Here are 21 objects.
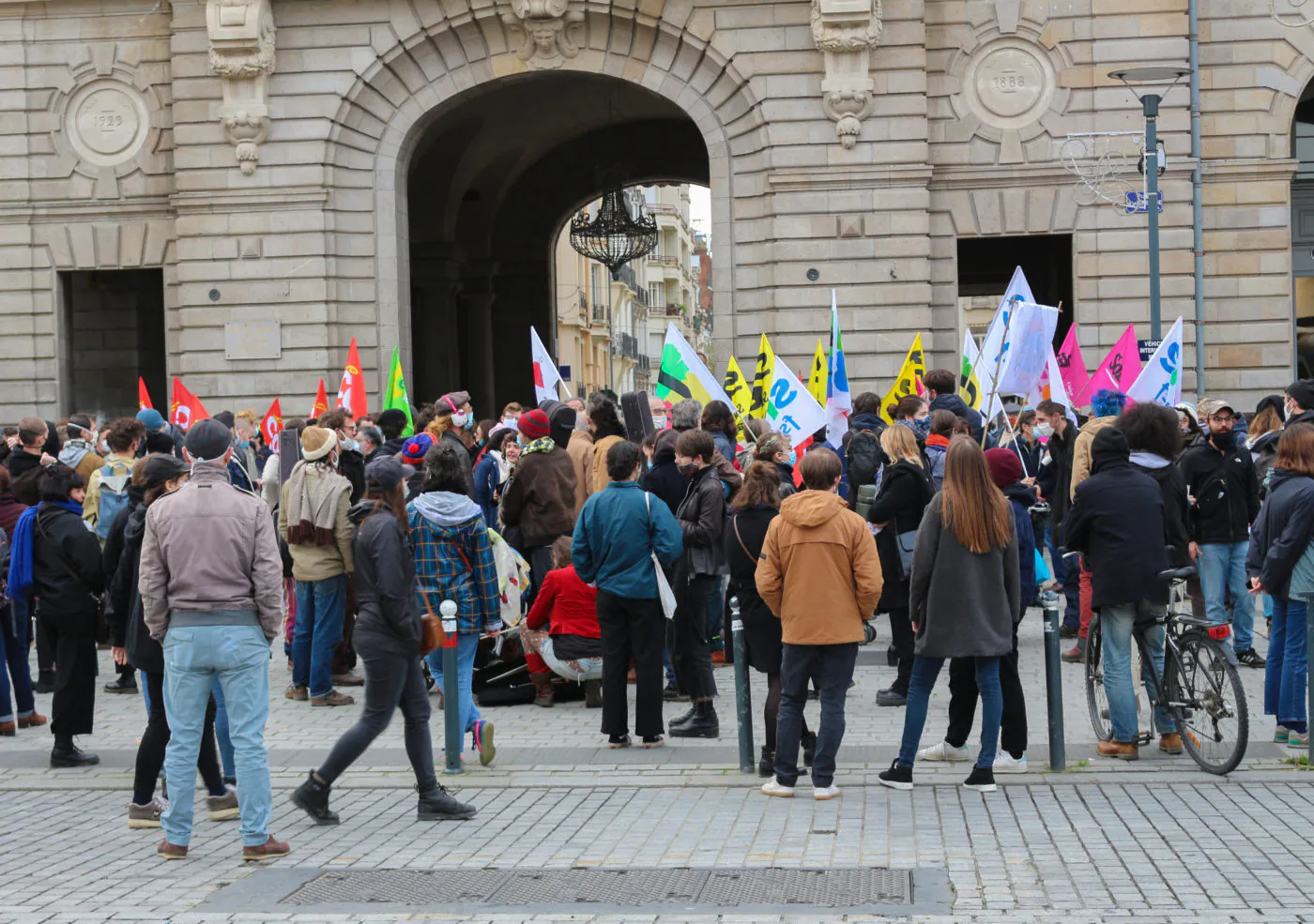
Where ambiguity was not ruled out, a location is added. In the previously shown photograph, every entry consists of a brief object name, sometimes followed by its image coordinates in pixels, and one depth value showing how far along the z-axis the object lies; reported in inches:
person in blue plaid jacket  398.0
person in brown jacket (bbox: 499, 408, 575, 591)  494.6
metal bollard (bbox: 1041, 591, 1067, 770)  376.8
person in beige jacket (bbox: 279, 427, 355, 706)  479.5
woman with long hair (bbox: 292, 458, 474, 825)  340.5
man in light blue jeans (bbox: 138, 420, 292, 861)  318.7
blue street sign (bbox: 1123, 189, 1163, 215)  854.5
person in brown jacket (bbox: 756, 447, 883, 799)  358.3
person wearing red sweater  468.1
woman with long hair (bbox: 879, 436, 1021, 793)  359.9
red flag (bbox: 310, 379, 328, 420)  796.6
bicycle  367.2
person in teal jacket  413.1
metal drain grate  286.5
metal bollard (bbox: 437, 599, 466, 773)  393.7
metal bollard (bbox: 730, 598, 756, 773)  384.5
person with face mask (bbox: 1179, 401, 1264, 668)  496.4
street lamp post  770.2
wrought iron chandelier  1281.3
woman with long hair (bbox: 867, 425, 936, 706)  468.4
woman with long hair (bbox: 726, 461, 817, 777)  385.1
